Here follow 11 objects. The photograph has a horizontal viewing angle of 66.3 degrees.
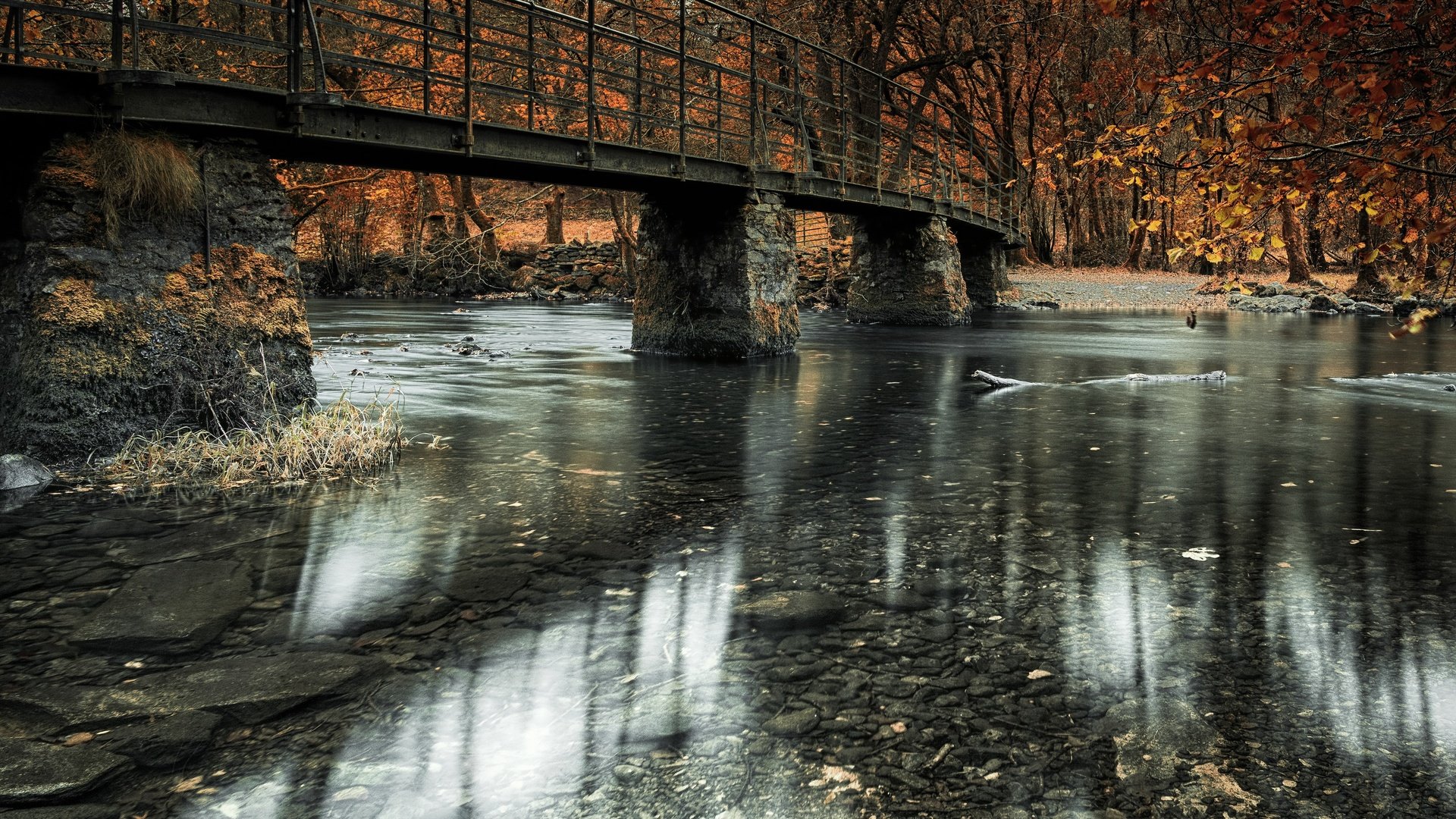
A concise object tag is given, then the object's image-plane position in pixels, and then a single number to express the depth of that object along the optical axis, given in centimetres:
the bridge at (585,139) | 816
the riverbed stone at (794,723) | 388
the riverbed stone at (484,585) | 540
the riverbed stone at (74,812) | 331
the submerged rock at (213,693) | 402
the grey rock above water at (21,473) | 757
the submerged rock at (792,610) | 500
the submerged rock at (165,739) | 370
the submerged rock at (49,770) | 344
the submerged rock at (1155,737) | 357
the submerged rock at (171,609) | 479
